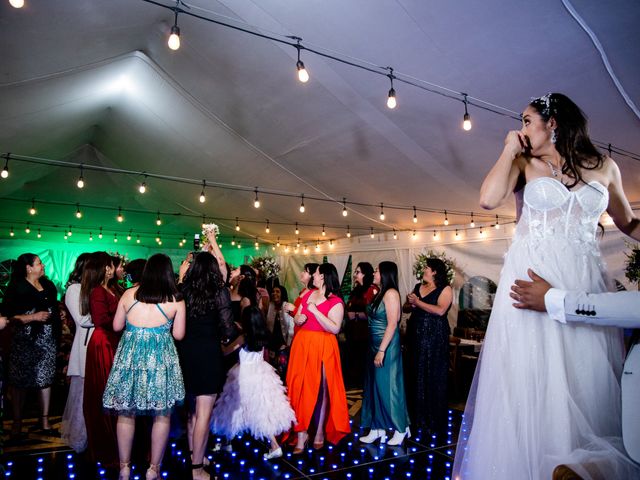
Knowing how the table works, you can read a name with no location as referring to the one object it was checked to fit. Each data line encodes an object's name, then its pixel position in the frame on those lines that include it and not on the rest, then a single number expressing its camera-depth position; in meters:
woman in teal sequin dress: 2.88
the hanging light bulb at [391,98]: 4.02
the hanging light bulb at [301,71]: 3.67
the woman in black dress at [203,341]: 3.14
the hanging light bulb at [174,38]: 3.11
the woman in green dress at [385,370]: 3.99
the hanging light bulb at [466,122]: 4.34
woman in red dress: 3.39
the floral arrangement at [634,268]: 5.11
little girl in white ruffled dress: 3.53
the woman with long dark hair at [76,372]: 3.71
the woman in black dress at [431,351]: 4.29
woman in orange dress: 3.71
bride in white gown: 1.18
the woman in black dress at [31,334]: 3.98
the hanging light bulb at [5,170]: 6.16
